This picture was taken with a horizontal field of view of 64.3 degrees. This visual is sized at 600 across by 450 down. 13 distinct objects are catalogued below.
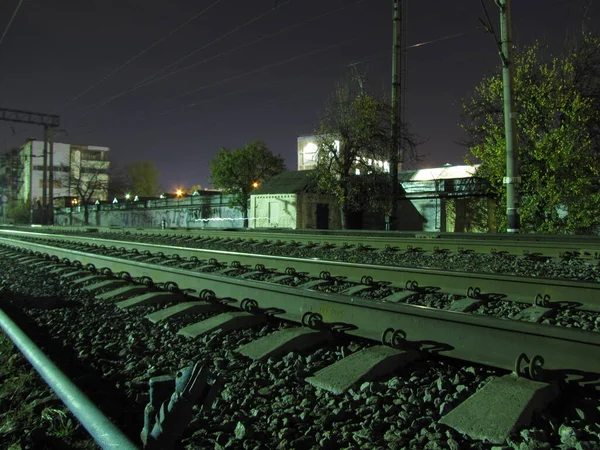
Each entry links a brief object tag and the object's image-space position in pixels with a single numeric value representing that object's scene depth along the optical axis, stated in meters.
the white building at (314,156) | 25.91
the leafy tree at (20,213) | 63.44
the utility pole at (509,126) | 13.43
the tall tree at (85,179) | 60.84
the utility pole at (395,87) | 22.17
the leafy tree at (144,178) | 97.34
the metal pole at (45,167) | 50.59
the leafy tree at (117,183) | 69.38
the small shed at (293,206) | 28.27
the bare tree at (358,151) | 25.34
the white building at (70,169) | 62.62
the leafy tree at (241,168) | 39.88
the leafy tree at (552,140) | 18.28
